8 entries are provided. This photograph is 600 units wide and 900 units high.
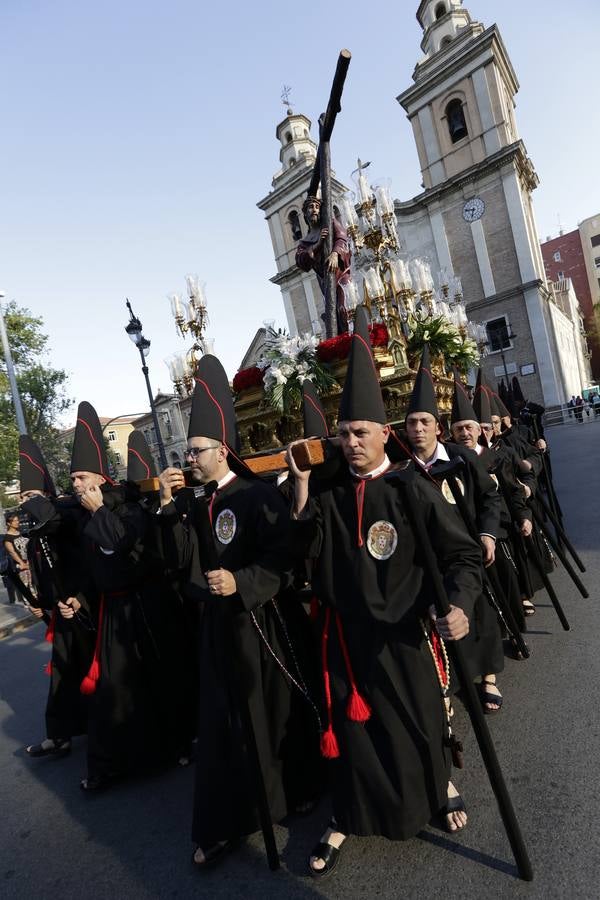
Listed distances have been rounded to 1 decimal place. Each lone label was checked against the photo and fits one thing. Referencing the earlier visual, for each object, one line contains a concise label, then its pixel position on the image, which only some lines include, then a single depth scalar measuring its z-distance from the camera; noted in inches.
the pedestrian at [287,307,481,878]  94.8
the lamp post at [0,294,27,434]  699.4
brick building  2233.0
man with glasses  103.7
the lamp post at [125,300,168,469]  514.0
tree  1184.2
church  1103.0
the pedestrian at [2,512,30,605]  282.2
